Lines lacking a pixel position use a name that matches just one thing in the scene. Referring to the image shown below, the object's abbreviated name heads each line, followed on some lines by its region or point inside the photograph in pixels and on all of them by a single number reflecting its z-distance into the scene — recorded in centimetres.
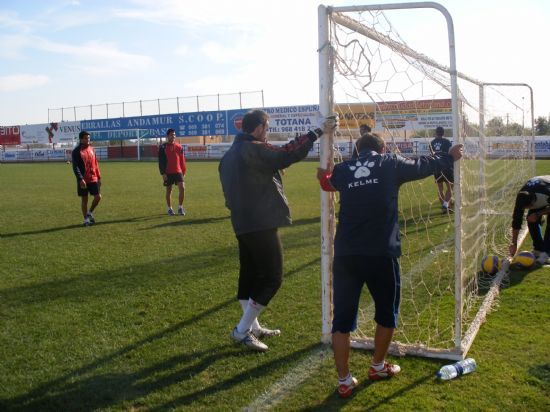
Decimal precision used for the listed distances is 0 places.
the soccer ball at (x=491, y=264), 643
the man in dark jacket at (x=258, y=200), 409
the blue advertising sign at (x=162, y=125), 4462
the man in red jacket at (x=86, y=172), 1053
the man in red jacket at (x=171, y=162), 1173
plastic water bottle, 378
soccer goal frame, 389
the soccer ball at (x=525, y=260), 652
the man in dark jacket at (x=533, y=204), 605
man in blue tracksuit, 347
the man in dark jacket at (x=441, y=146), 1028
